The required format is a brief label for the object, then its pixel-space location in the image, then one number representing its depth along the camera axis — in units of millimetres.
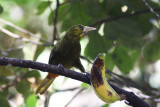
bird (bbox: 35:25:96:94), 5648
